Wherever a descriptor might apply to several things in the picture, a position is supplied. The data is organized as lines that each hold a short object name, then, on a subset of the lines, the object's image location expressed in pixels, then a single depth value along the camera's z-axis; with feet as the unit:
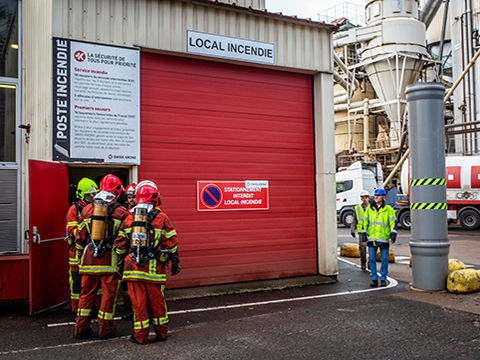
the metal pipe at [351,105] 119.85
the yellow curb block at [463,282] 23.68
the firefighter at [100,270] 16.79
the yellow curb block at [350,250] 40.14
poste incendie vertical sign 22.31
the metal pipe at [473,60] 75.43
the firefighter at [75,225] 18.78
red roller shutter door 25.29
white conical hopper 105.60
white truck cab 73.97
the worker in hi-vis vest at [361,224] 31.09
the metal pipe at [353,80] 116.65
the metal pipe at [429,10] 127.44
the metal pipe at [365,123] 120.06
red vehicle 65.51
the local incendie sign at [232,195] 26.12
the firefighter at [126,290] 20.40
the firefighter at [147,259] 15.92
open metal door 19.97
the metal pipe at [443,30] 120.78
